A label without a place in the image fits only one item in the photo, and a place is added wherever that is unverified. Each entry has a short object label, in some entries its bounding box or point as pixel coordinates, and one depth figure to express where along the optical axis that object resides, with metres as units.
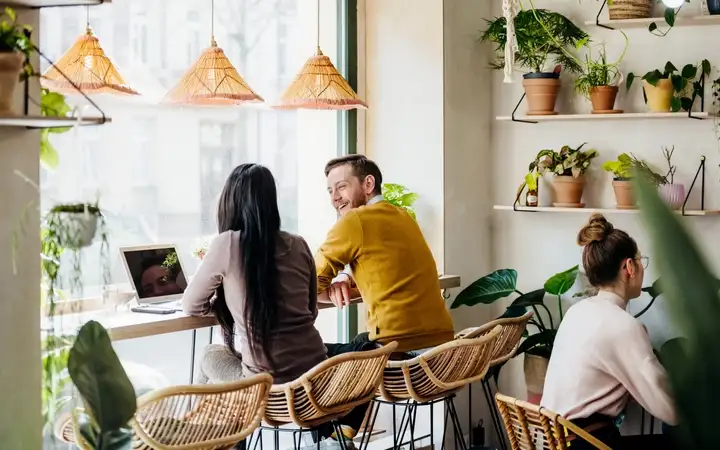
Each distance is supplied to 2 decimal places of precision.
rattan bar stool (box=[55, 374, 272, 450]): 2.35
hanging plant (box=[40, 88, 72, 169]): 1.96
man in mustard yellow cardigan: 3.49
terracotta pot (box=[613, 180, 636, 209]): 3.98
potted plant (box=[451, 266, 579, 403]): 4.21
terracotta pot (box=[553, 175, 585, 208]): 4.30
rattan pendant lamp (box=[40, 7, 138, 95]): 3.06
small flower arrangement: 3.59
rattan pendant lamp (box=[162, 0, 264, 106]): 3.40
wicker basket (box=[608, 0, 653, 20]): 4.09
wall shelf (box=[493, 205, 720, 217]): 4.00
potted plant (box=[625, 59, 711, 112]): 4.05
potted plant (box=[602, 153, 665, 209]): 3.99
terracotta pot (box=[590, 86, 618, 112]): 4.20
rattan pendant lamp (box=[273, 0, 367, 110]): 3.77
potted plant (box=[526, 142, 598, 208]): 4.31
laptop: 3.30
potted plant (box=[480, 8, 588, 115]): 4.32
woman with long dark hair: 2.93
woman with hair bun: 2.76
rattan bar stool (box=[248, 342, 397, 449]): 2.76
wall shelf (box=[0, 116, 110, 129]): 1.71
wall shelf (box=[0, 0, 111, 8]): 1.80
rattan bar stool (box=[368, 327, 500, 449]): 3.21
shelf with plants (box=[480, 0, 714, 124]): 4.08
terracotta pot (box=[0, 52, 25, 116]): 1.72
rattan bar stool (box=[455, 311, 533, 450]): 3.48
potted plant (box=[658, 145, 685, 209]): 4.02
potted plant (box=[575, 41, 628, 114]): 4.21
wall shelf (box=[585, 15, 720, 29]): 3.98
